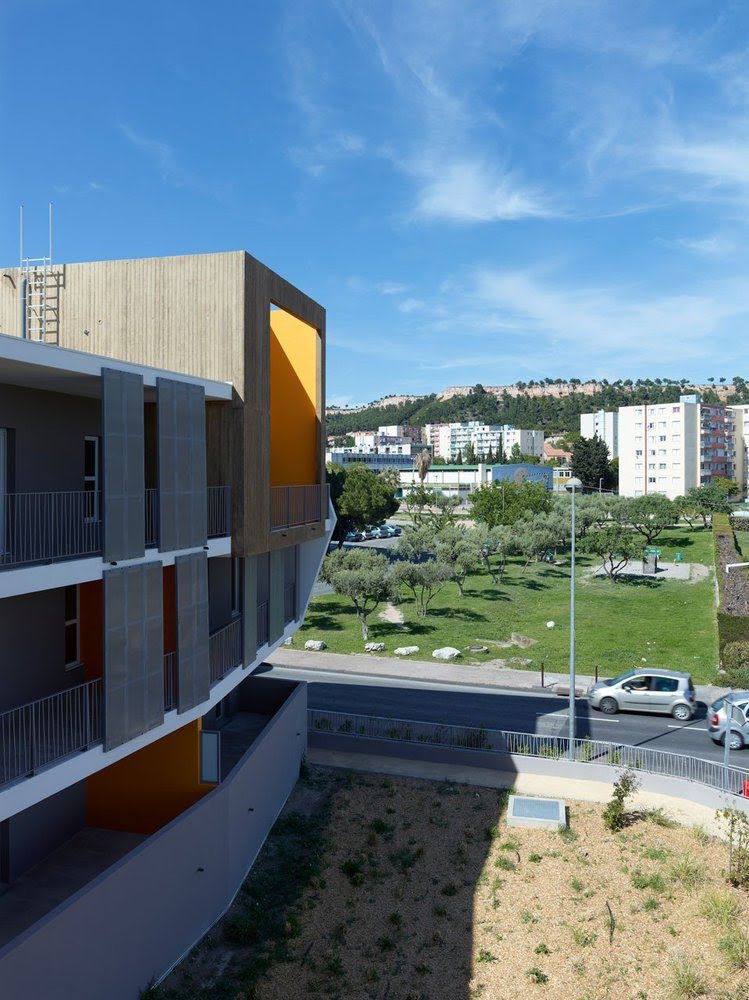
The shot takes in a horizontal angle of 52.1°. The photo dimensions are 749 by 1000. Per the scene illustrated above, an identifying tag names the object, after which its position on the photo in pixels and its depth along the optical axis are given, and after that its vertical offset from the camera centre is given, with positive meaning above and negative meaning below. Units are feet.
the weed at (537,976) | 41.06 -26.61
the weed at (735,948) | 41.14 -25.56
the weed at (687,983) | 39.22 -25.94
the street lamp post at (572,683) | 62.85 -17.10
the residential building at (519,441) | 603.67 +33.36
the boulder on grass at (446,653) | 99.76 -22.36
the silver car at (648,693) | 76.74 -21.72
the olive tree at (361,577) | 113.91 -14.43
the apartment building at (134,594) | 33.37 -6.16
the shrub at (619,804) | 55.88 -23.86
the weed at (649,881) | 48.74 -25.64
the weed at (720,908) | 44.75 -25.33
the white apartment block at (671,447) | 329.52 +15.47
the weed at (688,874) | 48.83 -25.39
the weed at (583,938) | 43.83 -26.24
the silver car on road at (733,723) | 68.28 -21.83
